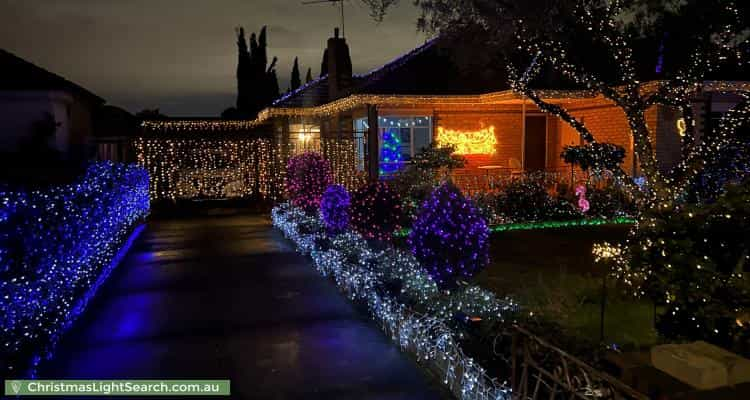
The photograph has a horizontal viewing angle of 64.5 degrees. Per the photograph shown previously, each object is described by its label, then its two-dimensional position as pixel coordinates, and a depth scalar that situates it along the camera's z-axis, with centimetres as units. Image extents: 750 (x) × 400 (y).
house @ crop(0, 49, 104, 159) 1853
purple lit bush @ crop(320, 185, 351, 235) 1265
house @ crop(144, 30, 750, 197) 1678
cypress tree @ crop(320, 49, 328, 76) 3158
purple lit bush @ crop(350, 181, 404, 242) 1130
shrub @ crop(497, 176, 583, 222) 1521
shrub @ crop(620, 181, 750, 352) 393
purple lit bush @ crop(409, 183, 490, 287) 753
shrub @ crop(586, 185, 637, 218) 1547
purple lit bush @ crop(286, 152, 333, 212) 1552
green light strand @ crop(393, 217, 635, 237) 1443
